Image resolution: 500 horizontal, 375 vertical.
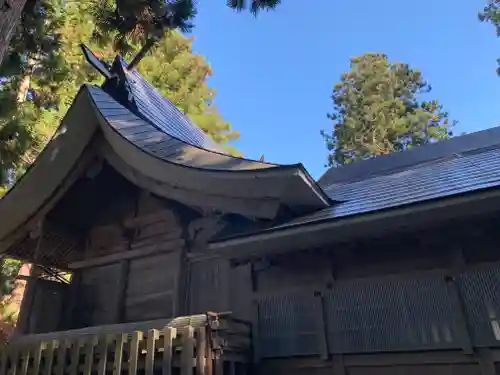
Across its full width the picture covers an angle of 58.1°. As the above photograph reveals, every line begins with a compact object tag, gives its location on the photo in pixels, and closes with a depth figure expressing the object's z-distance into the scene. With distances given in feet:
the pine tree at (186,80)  64.44
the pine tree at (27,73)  21.77
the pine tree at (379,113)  86.02
